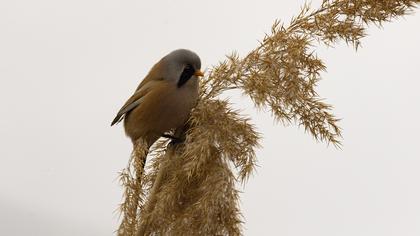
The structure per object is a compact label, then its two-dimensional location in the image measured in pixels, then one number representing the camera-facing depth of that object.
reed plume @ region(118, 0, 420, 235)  4.62
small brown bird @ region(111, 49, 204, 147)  4.68
